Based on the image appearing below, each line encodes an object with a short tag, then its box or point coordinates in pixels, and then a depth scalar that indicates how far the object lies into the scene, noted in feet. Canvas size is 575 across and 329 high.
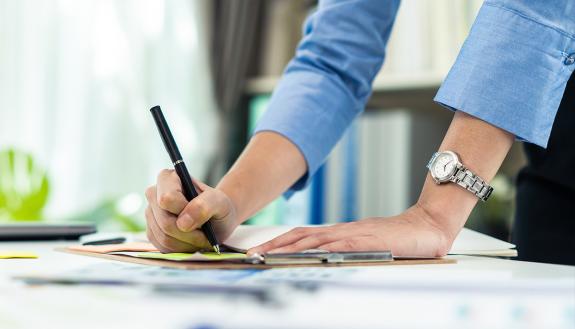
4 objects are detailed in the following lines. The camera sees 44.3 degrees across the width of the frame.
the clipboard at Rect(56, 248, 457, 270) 1.93
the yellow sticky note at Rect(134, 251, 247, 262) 2.06
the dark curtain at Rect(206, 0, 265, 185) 9.09
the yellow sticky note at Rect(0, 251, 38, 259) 2.59
